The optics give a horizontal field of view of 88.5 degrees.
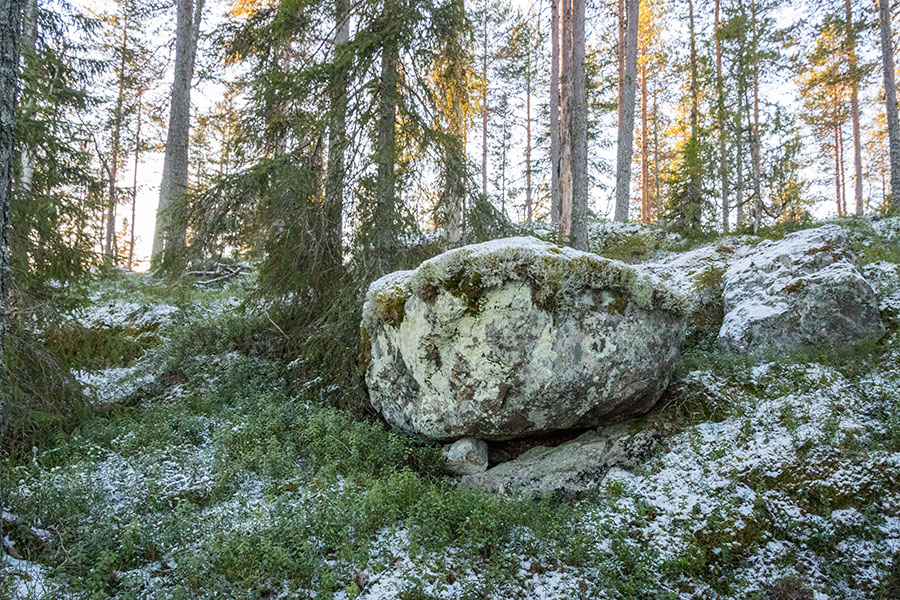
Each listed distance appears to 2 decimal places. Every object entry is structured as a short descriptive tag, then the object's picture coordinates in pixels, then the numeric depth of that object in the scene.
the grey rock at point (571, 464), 4.89
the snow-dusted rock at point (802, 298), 5.85
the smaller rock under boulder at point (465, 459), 5.21
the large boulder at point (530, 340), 4.95
